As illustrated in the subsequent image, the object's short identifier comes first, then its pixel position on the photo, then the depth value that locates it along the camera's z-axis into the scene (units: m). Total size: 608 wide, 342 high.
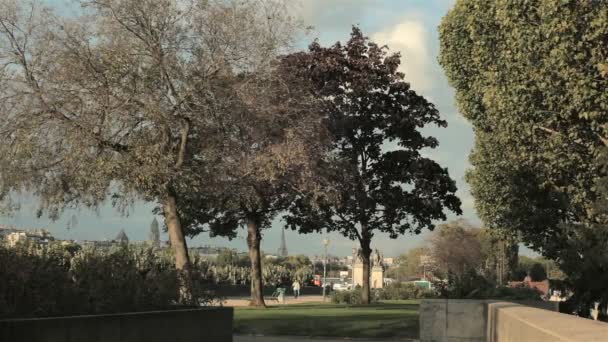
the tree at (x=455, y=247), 87.00
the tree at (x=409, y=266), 125.44
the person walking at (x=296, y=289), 56.23
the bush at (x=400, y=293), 48.62
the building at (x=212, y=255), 120.11
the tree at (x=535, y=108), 18.41
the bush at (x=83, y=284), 9.55
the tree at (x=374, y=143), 30.39
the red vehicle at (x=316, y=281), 96.09
